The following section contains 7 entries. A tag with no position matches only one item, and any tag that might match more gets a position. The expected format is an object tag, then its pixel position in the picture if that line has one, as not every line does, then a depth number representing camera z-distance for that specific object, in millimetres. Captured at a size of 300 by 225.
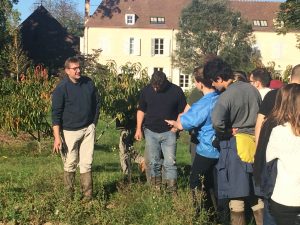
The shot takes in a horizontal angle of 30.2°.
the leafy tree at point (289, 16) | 29234
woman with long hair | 3947
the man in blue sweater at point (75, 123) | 6816
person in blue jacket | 5969
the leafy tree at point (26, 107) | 11695
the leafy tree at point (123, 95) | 8977
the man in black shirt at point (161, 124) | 7074
